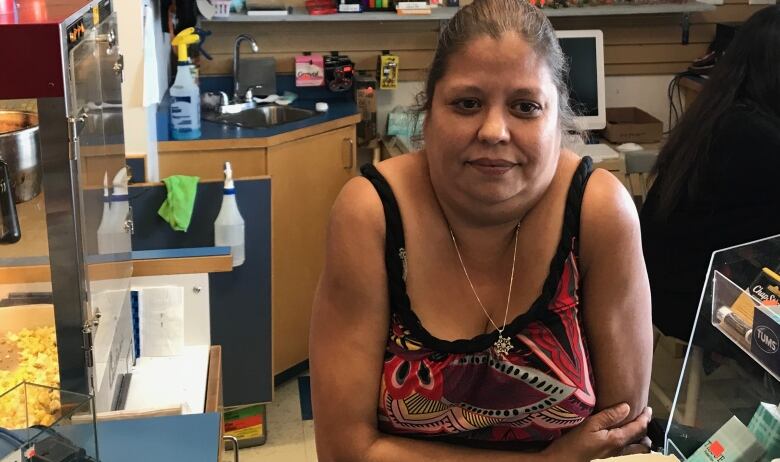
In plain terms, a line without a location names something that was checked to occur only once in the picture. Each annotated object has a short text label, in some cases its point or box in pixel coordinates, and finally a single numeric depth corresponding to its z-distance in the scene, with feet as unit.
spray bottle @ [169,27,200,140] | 11.26
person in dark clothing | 8.86
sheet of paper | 6.84
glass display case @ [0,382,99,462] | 3.88
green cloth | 9.57
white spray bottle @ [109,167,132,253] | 6.01
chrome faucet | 12.95
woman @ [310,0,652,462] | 4.17
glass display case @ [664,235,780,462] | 3.52
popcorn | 4.30
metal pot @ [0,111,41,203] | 4.52
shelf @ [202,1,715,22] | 12.81
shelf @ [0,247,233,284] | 7.01
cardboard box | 13.28
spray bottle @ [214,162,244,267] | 9.82
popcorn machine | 4.00
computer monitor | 13.23
